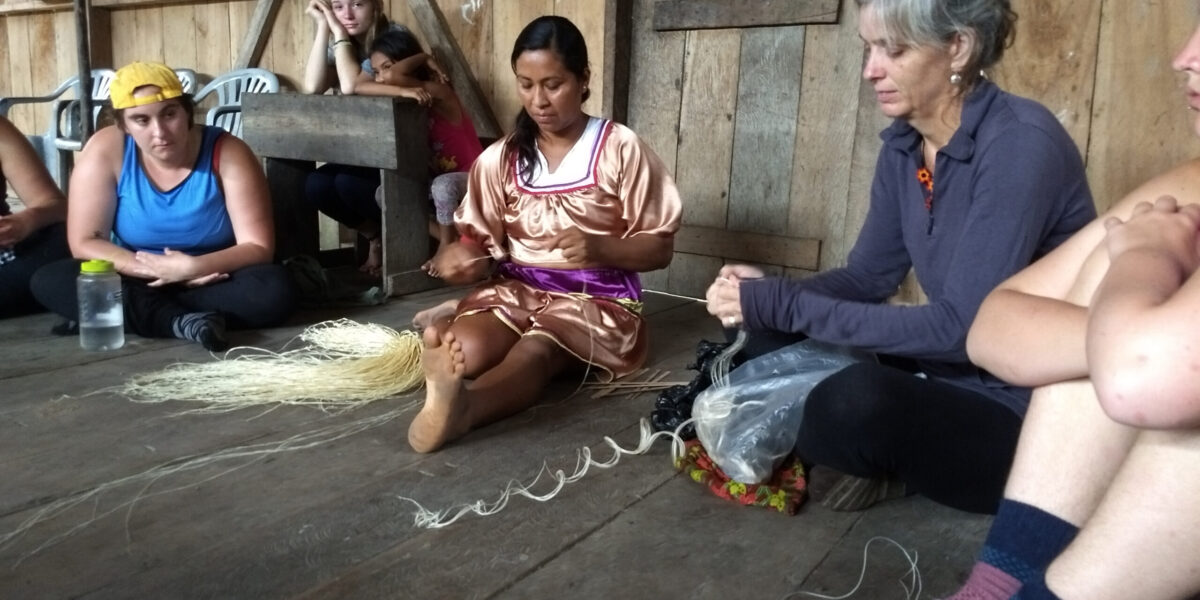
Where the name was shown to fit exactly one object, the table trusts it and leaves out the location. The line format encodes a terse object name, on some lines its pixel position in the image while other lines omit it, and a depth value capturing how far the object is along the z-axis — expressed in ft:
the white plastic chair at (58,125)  16.98
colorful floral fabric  5.33
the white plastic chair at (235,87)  15.25
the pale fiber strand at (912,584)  4.44
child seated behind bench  11.07
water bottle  8.67
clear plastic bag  5.43
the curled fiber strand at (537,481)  5.16
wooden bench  10.76
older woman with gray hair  4.69
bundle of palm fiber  7.16
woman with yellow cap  8.98
